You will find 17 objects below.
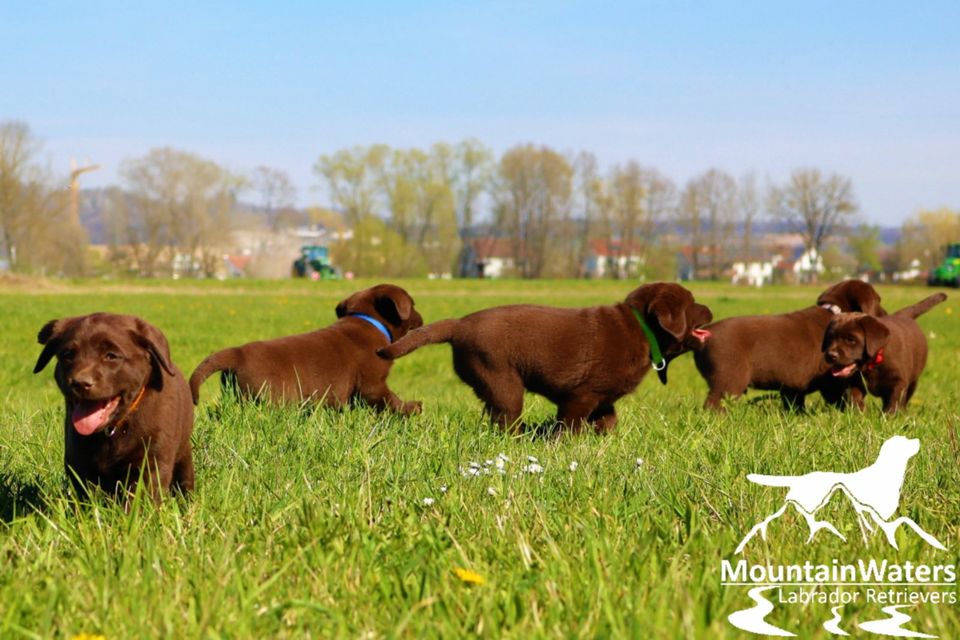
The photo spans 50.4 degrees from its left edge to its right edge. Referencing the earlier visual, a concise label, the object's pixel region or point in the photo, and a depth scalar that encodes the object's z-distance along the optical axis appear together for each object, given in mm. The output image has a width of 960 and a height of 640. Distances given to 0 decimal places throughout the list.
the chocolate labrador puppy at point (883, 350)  6848
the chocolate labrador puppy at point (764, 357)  7418
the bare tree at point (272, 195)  94312
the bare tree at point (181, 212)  83000
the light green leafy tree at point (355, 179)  92188
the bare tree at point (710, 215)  98500
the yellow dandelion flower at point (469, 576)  2590
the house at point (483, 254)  94625
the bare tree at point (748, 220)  98812
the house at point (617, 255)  94750
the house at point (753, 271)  93438
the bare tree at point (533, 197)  91562
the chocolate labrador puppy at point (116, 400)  3410
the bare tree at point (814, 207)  94000
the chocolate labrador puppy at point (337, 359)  6168
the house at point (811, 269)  92769
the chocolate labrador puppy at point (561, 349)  5828
